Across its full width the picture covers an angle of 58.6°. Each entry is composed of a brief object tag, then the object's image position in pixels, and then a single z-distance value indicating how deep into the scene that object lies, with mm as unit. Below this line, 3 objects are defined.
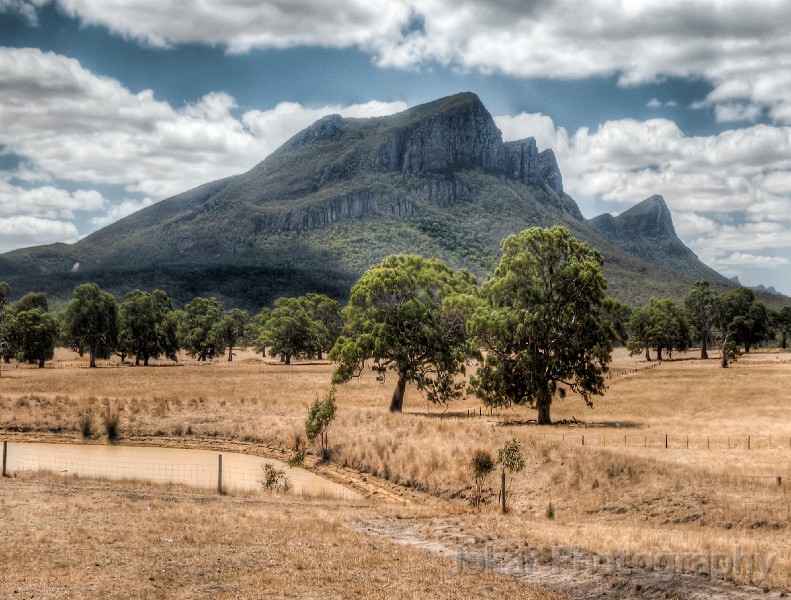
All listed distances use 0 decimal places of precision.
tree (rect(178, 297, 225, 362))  125188
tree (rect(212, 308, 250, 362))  127375
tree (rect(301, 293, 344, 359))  131375
